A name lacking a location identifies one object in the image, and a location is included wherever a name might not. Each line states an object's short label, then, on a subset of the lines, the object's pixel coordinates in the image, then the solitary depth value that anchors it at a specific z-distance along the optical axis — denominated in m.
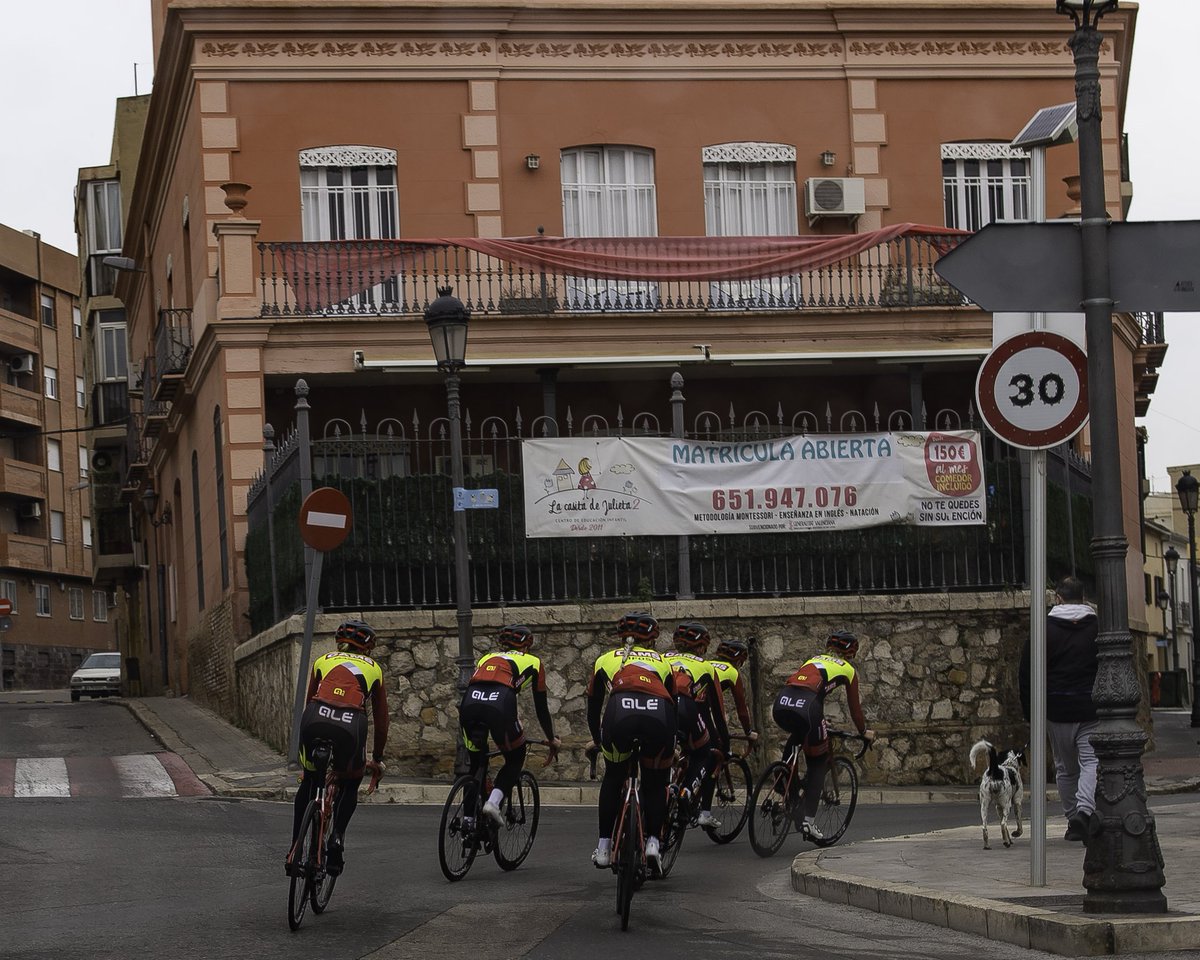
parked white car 47.81
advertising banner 19.97
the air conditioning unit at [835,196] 26.50
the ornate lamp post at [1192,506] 34.53
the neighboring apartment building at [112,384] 49.09
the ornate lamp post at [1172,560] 49.79
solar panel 14.71
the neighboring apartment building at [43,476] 66.75
